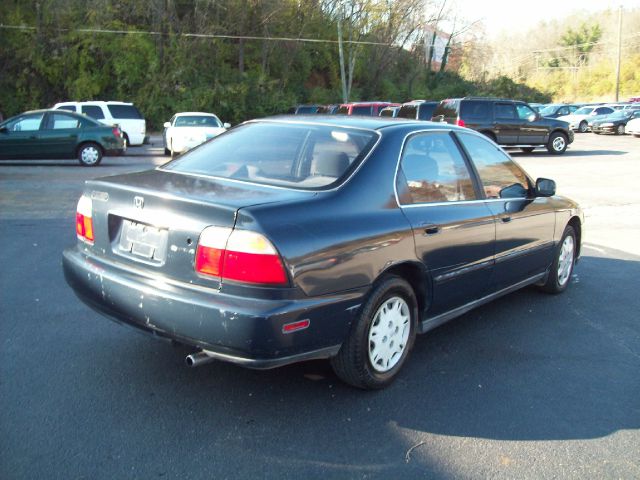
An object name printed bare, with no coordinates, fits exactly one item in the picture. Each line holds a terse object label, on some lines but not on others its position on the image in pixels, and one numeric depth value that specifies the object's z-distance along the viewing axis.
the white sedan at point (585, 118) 38.22
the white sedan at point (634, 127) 33.66
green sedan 16.17
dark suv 20.72
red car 24.48
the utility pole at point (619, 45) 50.34
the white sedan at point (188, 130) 19.73
